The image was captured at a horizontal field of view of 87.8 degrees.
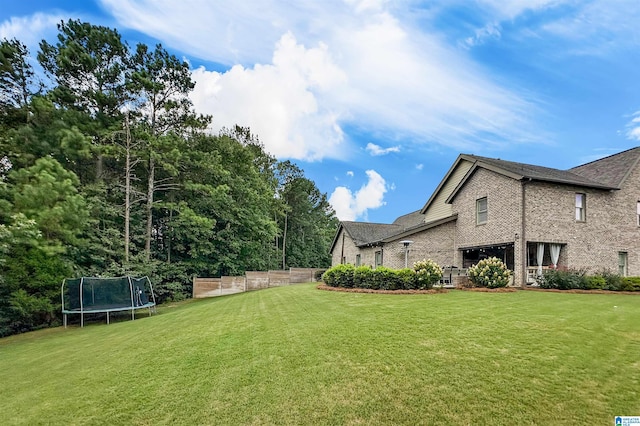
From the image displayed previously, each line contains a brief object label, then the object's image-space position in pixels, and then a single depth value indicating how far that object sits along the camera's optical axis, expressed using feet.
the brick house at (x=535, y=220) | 47.57
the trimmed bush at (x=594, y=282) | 44.34
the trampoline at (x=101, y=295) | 48.75
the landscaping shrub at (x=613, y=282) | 45.83
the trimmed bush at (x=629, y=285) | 46.16
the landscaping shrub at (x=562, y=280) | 44.16
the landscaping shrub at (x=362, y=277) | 45.28
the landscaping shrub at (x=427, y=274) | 42.88
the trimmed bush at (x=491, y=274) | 44.55
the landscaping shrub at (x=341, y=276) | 48.63
